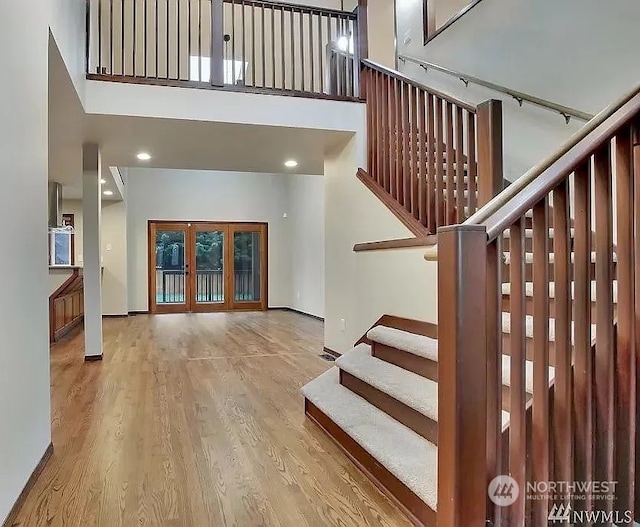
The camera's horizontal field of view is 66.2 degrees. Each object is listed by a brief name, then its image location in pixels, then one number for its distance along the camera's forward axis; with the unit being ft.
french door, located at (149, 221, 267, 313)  32.53
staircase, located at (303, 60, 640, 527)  4.33
